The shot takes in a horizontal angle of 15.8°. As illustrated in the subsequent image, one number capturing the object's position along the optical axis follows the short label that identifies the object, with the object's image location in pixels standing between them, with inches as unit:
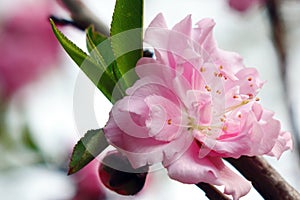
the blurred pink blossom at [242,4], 53.2
